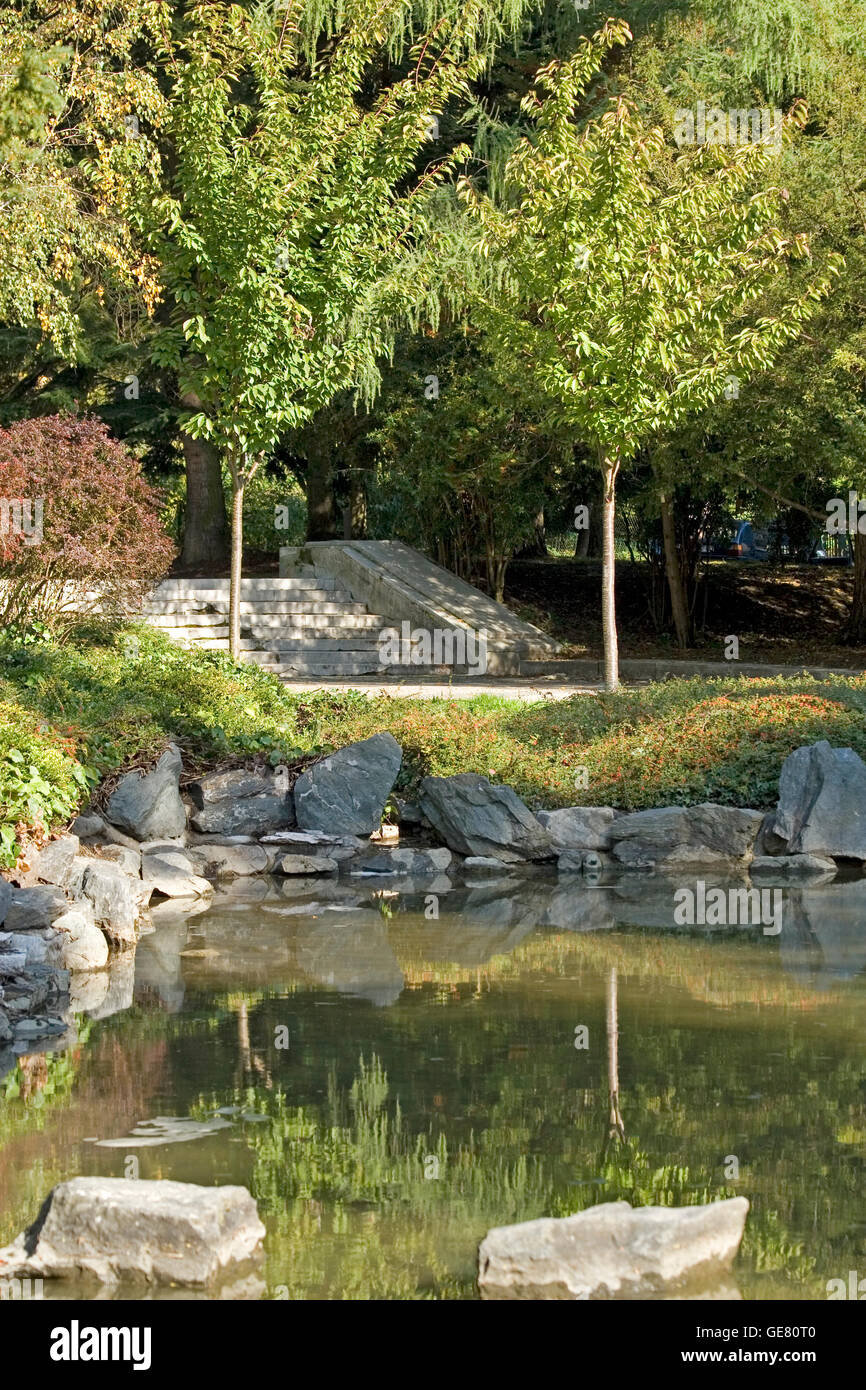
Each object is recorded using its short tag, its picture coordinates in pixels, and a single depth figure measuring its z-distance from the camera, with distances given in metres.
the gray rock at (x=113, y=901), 9.14
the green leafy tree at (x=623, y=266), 14.58
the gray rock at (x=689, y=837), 11.82
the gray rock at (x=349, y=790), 12.11
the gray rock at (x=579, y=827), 12.00
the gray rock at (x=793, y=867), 11.46
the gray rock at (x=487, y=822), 11.84
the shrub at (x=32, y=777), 9.59
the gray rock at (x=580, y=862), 11.80
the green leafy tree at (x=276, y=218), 14.20
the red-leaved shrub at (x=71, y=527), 15.06
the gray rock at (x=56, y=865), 9.36
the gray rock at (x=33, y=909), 8.48
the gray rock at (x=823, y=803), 11.67
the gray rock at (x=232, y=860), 11.51
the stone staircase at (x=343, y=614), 20.09
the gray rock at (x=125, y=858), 10.59
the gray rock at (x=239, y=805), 11.98
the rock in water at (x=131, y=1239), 4.50
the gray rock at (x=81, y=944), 8.51
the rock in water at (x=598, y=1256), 4.36
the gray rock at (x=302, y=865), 11.59
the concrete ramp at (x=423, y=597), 21.23
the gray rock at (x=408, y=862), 11.66
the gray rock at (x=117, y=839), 11.04
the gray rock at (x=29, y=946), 7.90
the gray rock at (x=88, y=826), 10.87
